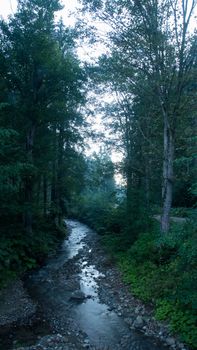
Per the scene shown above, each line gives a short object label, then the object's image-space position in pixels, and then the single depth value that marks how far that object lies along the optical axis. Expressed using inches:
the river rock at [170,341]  328.8
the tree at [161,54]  486.9
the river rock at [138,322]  376.5
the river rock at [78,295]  467.2
